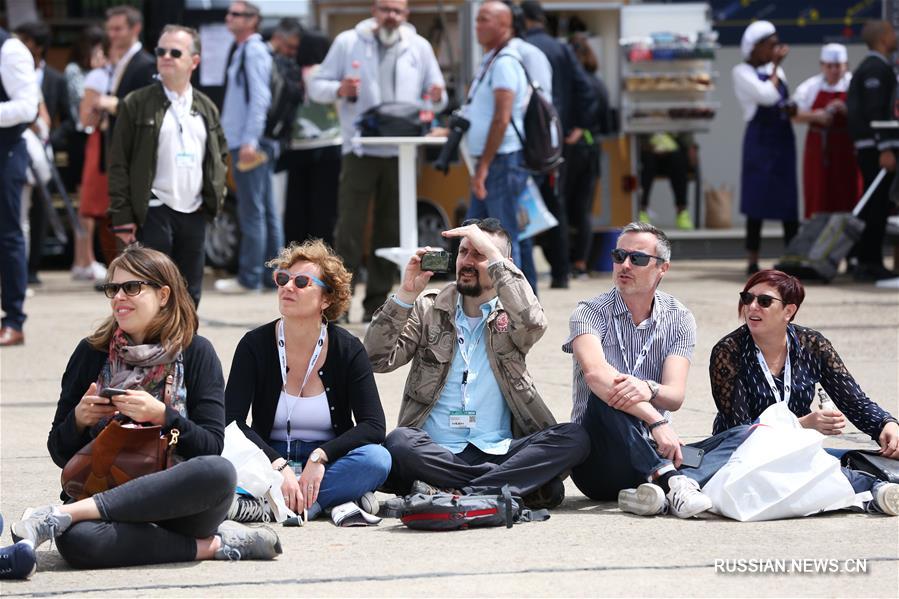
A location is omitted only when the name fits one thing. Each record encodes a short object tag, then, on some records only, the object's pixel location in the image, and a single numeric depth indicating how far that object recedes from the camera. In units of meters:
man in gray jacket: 20.30
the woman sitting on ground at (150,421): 9.34
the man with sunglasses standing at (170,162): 15.84
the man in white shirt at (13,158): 18.14
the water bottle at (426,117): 19.73
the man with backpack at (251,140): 23.59
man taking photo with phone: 11.17
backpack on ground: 10.36
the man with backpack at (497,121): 18.78
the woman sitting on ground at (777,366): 11.44
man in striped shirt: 11.11
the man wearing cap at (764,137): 25.48
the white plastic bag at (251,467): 10.48
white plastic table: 19.41
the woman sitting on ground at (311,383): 10.97
